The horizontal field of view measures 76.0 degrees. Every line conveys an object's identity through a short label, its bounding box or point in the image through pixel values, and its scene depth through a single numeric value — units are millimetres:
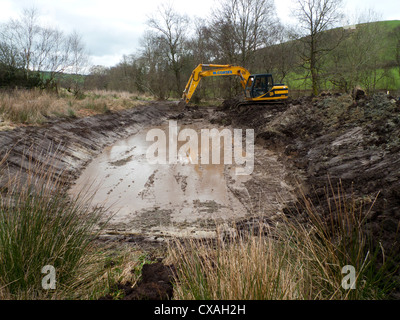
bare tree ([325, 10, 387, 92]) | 18453
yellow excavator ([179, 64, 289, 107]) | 15070
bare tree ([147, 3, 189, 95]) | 31500
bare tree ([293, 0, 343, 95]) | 17969
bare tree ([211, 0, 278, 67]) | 24250
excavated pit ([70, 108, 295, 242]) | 4848
